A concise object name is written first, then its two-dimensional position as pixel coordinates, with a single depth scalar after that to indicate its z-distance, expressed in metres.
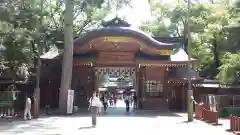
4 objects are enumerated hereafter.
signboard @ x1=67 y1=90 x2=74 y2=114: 15.82
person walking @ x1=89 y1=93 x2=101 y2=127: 11.32
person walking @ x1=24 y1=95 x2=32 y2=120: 13.53
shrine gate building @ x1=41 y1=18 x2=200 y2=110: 18.04
